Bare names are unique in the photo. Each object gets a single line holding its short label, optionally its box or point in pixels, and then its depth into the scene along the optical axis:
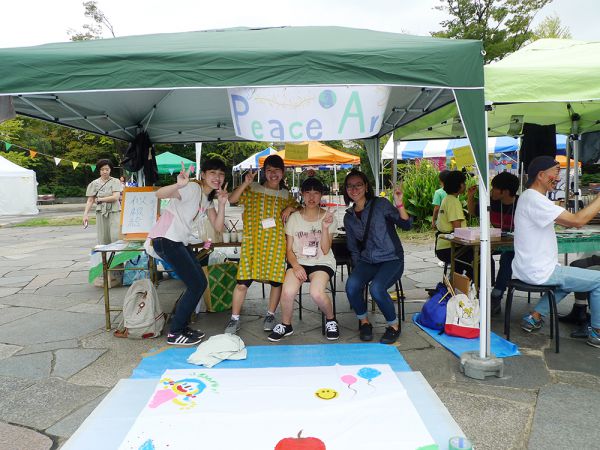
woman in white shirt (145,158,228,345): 3.61
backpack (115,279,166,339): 3.92
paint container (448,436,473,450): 1.98
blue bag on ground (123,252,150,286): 5.57
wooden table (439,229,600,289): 3.95
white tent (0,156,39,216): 20.77
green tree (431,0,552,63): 18.25
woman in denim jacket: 3.81
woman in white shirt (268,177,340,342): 3.83
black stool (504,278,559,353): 3.49
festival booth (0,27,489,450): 2.42
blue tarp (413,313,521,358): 3.50
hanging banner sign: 2.85
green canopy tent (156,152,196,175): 16.24
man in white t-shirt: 3.38
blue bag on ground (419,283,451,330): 3.95
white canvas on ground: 2.28
